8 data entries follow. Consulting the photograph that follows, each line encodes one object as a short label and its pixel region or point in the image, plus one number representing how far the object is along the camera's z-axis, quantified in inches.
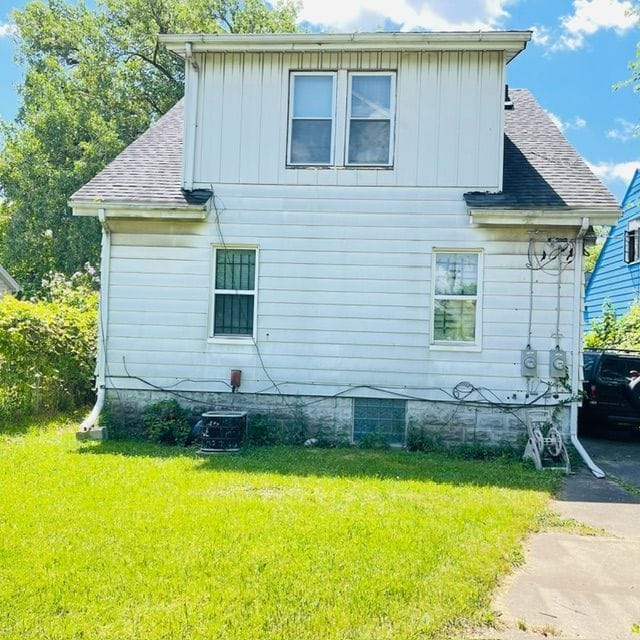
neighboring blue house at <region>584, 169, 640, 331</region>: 663.1
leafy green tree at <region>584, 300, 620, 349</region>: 615.8
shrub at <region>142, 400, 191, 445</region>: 343.9
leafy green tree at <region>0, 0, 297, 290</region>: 832.3
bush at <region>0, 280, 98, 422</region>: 380.8
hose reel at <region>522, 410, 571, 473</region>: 306.3
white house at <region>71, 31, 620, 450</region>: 341.7
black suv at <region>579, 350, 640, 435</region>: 402.3
